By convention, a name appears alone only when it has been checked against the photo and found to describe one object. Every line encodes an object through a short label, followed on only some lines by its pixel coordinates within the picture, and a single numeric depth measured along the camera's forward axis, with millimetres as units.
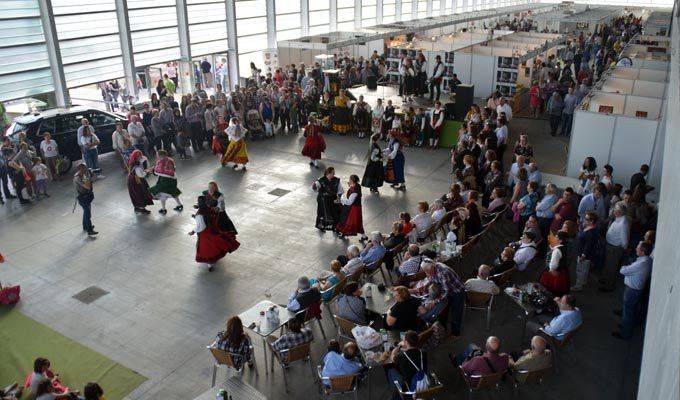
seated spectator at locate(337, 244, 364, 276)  8422
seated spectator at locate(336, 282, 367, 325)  7426
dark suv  13961
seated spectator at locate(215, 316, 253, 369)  6668
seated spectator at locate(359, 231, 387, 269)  8750
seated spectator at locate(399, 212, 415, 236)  9440
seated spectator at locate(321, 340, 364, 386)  6316
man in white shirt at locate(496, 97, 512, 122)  15689
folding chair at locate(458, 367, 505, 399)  6352
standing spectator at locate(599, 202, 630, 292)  8664
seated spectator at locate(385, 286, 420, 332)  7102
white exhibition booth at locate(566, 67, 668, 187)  12594
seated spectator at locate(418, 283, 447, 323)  7465
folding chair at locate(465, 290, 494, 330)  7914
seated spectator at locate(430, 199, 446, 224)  10027
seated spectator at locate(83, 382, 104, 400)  5777
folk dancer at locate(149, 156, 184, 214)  11703
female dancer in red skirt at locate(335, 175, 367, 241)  10391
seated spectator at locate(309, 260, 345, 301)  8047
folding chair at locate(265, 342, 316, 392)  6859
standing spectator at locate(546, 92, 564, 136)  17359
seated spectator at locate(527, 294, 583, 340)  6969
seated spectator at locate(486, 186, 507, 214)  10406
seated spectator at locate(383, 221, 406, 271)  9184
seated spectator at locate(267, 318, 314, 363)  6852
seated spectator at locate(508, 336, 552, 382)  6434
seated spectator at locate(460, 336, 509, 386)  6381
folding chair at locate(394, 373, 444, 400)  6074
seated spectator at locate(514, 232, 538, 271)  8414
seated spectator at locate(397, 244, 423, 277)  8227
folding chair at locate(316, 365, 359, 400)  6316
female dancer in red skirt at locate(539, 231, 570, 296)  7895
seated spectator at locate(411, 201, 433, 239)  9695
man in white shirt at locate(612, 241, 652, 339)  7457
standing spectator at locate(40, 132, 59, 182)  13594
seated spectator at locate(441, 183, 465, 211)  10398
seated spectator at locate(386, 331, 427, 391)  6223
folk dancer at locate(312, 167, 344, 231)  10805
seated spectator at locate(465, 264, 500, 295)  7875
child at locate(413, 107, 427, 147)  16750
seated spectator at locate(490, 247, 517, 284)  8344
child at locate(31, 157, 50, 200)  12758
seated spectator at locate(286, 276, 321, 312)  7469
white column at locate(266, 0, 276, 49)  27420
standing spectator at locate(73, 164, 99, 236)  10727
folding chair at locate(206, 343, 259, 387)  6688
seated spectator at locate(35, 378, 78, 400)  5910
